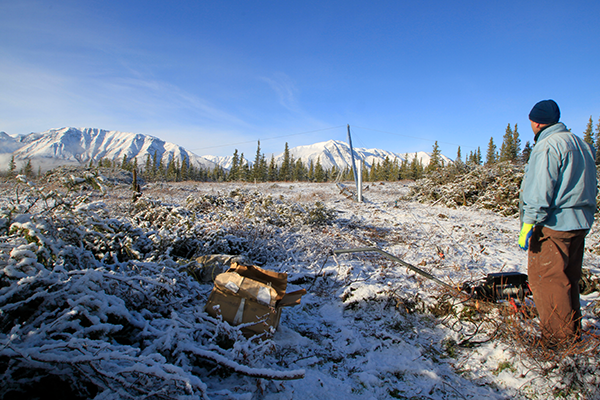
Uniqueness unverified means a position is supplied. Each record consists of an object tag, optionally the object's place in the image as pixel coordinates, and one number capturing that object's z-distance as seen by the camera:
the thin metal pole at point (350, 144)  17.01
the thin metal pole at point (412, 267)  2.97
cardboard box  2.29
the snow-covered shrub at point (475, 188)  8.77
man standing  2.02
